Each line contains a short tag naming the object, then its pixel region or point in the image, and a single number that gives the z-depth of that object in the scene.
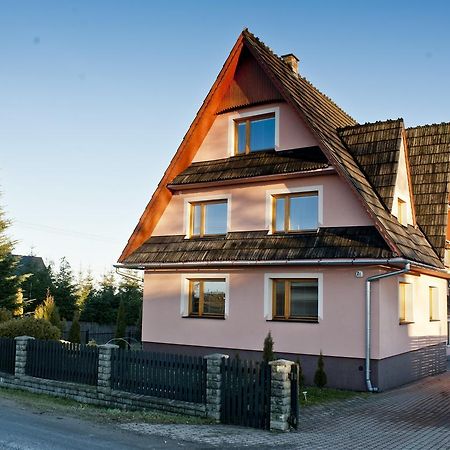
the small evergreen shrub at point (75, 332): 22.50
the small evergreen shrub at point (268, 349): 14.44
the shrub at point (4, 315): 22.11
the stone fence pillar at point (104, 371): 12.20
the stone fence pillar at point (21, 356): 14.20
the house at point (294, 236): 13.87
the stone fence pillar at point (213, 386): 10.30
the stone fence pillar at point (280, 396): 9.45
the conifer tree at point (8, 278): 28.83
